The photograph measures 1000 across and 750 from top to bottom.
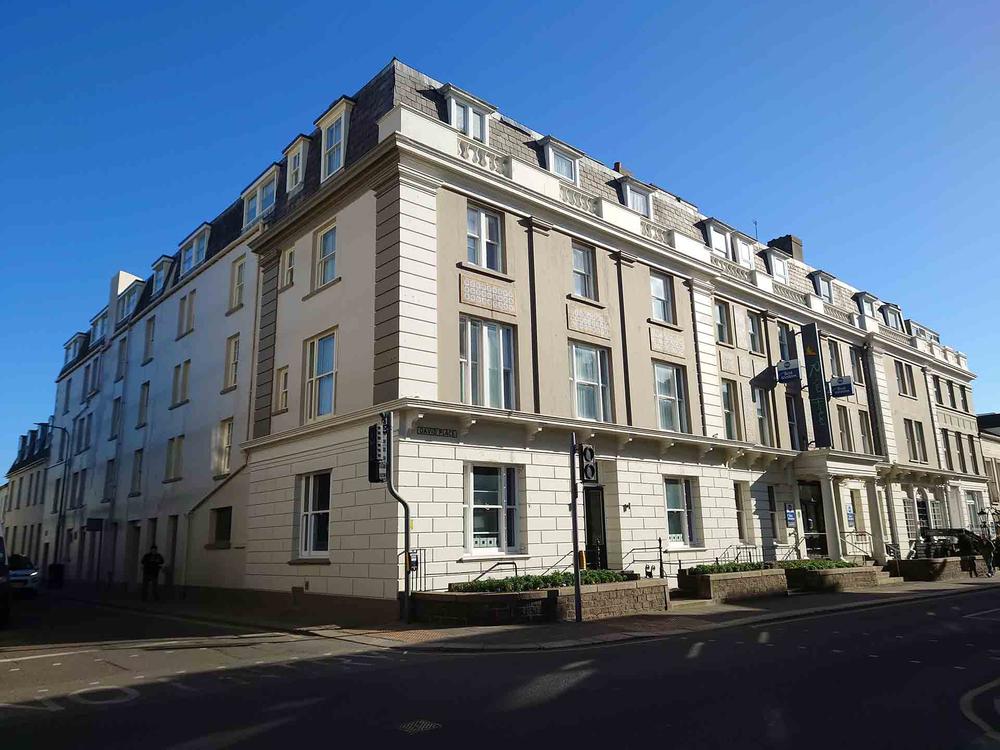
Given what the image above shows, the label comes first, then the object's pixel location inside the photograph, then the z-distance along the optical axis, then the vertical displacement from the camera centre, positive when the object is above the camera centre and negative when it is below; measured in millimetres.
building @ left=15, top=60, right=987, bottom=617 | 16609 +4742
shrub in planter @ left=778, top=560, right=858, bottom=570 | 21875 -1152
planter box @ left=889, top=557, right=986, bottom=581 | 26266 -1612
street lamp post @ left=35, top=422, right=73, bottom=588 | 33500 +892
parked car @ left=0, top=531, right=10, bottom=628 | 15680 -1153
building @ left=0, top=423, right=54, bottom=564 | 45875 +3264
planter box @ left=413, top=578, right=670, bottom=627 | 13906 -1449
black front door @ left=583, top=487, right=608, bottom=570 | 19766 +157
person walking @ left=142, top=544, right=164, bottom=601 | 23375 -859
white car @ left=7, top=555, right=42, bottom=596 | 26281 -1285
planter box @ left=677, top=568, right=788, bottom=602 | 18484 -1488
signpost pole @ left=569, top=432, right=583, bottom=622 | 13461 -224
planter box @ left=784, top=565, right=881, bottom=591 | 21422 -1578
